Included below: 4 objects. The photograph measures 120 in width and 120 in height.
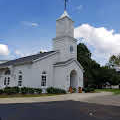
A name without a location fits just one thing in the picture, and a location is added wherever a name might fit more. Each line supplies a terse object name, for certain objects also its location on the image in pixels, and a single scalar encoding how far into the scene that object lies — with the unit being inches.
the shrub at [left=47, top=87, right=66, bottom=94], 743.7
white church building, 786.8
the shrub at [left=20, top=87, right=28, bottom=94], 644.1
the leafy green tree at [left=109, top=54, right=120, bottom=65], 1228.4
